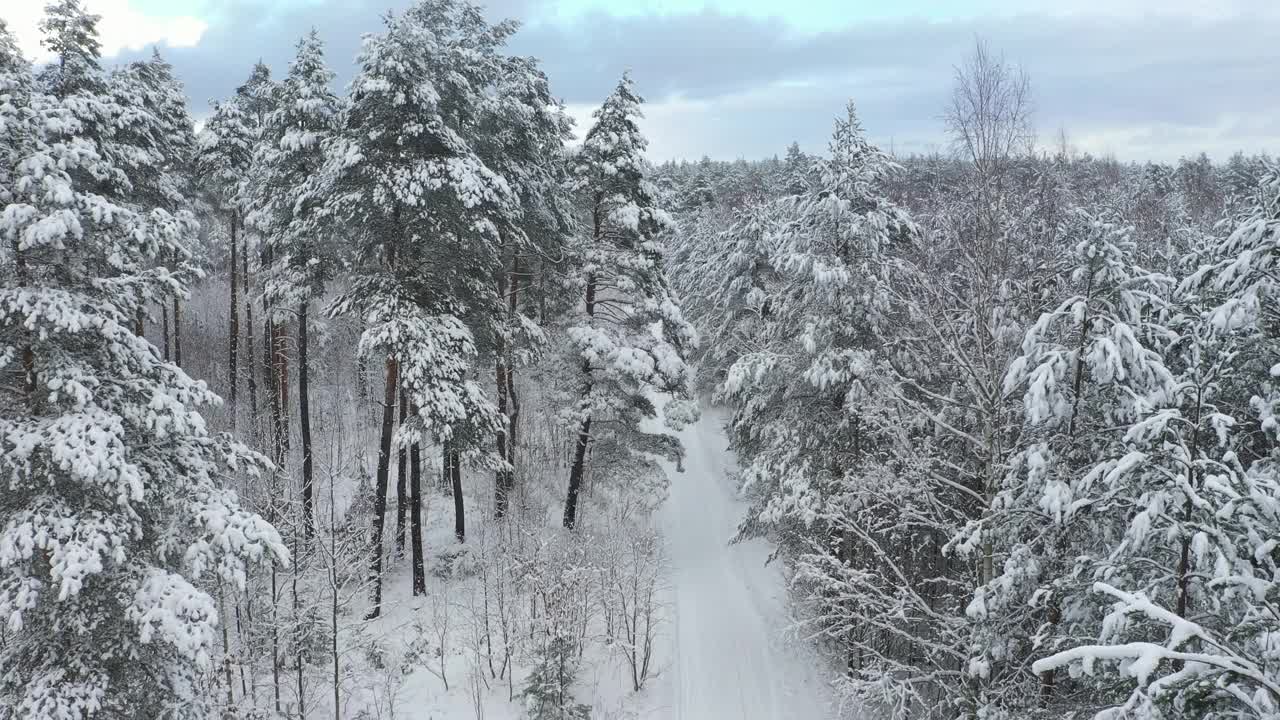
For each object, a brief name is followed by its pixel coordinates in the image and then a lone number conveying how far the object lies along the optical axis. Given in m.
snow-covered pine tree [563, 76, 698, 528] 20.11
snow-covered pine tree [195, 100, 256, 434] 26.64
